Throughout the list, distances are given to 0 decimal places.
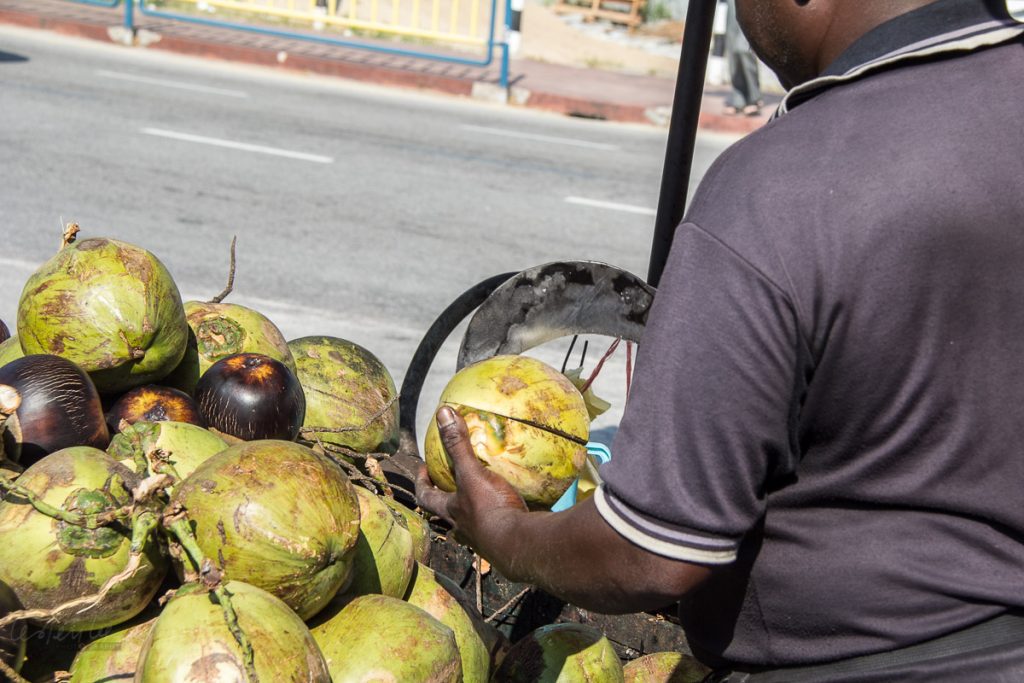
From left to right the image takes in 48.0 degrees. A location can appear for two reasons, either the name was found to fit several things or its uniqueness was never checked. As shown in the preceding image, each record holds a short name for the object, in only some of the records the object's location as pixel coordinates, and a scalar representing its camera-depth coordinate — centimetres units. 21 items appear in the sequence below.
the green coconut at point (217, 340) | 272
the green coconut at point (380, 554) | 210
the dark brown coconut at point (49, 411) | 216
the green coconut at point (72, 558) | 184
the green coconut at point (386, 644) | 187
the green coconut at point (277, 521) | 181
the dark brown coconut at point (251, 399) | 243
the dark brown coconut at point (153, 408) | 241
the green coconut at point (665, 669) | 224
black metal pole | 271
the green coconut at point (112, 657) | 186
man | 134
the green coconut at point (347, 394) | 278
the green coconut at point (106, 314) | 244
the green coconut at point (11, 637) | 176
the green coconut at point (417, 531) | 239
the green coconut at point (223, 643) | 160
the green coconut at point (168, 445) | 212
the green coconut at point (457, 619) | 215
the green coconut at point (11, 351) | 257
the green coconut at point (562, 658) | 220
